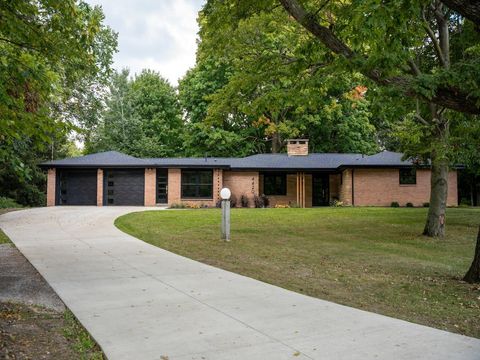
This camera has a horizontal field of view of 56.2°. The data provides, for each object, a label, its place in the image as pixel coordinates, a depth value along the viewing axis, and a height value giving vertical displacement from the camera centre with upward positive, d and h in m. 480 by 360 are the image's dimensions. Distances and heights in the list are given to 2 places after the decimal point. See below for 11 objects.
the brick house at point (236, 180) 28.23 +0.97
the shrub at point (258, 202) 28.68 -0.44
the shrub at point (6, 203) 27.57 -0.47
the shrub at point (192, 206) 27.84 -0.66
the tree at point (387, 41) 6.50 +2.54
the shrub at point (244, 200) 29.18 -0.34
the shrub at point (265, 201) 29.08 -0.38
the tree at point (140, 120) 43.53 +7.62
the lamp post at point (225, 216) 12.95 -0.60
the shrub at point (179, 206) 27.40 -0.65
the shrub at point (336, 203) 28.52 -0.51
